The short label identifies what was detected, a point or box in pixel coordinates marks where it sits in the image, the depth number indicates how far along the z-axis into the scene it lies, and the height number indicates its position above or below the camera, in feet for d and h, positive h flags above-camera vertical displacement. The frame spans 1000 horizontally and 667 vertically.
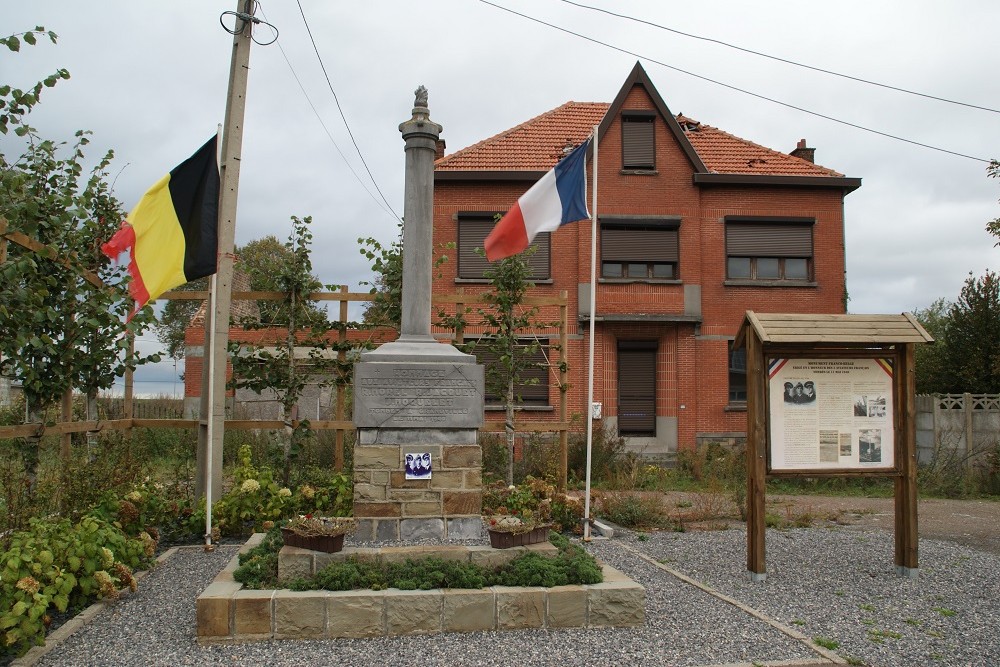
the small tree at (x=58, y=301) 18.54 +2.79
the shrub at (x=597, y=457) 43.29 -2.79
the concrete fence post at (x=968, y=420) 49.66 -0.57
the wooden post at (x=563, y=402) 33.12 +0.21
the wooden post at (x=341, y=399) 31.17 +0.22
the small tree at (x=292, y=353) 30.94 +1.98
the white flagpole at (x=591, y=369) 27.43 +1.33
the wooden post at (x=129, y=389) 28.78 +0.52
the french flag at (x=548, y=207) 27.61 +6.90
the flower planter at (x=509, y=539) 21.36 -3.54
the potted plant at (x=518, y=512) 21.49 -3.44
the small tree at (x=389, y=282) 32.81 +5.10
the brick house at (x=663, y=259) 61.87 +11.80
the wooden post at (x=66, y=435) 25.13 -1.05
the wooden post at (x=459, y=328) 33.21 +3.24
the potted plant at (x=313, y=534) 20.21 -3.29
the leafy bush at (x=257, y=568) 19.39 -4.05
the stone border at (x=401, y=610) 17.83 -4.71
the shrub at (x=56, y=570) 15.81 -3.85
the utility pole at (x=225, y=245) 29.37 +5.91
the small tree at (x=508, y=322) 34.42 +3.68
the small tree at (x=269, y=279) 31.60 +5.03
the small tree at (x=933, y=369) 62.03 +3.24
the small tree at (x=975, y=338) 59.26 +5.51
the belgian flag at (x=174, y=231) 24.91 +5.45
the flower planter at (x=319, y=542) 20.18 -3.48
